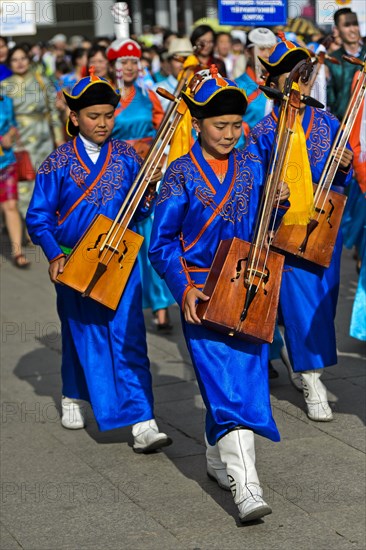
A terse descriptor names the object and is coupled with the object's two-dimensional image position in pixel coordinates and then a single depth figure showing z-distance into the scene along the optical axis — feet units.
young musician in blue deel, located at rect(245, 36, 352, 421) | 18.21
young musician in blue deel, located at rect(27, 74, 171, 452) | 17.58
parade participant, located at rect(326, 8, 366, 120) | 30.30
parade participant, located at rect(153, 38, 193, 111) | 28.53
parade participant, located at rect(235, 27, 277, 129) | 25.38
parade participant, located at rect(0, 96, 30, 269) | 33.88
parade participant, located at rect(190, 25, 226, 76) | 27.41
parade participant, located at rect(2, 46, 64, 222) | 37.70
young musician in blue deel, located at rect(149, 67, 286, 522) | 14.65
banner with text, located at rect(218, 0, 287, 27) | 28.45
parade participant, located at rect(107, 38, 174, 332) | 24.50
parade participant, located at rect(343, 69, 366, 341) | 20.06
